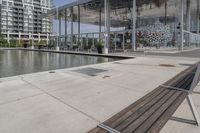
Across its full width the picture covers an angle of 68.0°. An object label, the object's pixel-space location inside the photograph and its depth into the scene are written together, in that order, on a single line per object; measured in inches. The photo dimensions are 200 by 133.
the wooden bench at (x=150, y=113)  89.6
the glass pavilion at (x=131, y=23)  725.1
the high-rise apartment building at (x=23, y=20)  2823.4
